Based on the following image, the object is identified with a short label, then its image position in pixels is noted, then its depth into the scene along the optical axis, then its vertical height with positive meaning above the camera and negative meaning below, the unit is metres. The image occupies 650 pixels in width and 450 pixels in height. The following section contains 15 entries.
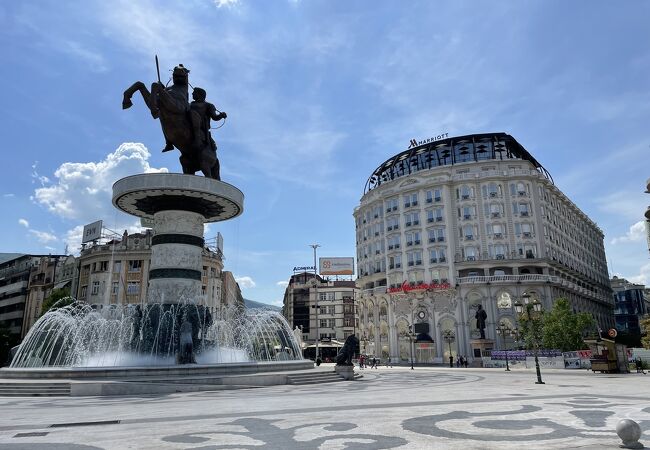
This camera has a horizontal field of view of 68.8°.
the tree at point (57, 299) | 54.42 +5.14
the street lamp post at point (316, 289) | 104.51 +11.46
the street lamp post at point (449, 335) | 61.29 +0.58
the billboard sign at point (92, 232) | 70.49 +16.51
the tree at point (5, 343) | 61.44 +0.43
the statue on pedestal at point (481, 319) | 57.78 +2.41
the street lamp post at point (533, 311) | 27.97 +1.63
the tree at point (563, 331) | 48.59 +0.69
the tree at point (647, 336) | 44.75 +0.15
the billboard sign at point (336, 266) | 99.25 +15.41
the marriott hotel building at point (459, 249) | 62.91 +12.66
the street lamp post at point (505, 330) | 59.00 +1.09
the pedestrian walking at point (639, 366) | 32.88 -1.97
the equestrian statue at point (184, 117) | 26.69 +12.81
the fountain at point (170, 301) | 24.36 +2.24
